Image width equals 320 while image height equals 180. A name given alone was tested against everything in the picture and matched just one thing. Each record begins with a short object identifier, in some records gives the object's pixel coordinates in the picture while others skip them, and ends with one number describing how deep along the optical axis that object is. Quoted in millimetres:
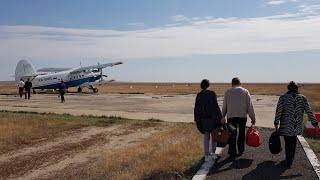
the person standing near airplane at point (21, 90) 52406
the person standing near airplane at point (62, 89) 41062
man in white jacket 11805
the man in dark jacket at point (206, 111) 11602
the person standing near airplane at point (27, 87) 48250
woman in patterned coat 11250
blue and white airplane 67062
